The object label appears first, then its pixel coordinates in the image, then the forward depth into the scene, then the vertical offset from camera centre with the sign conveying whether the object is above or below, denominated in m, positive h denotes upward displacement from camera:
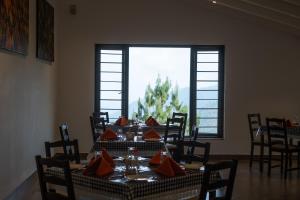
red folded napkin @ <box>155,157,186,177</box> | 3.25 -0.55
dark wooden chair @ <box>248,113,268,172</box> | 7.82 -0.76
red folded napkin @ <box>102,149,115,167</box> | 3.56 -0.53
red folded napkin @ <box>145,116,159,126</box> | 7.11 -0.45
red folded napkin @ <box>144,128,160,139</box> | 5.39 -0.50
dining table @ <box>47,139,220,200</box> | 2.96 -0.62
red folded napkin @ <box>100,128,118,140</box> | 5.33 -0.51
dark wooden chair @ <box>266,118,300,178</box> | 7.20 -0.79
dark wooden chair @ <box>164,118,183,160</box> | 6.88 -0.59
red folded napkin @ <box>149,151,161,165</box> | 3.69 -0.55
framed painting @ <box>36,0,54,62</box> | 6.99 +1.01
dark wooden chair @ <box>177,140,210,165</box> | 3.99 -0.56
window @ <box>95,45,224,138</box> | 8.98 +0.20
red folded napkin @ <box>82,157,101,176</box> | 3.23 -0.55
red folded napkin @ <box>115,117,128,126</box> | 6.99 -0.45
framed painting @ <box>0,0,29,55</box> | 4.97 +0.80
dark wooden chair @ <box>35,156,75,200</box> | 2.93 -0.59
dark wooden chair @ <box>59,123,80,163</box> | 4.20 -0.56
